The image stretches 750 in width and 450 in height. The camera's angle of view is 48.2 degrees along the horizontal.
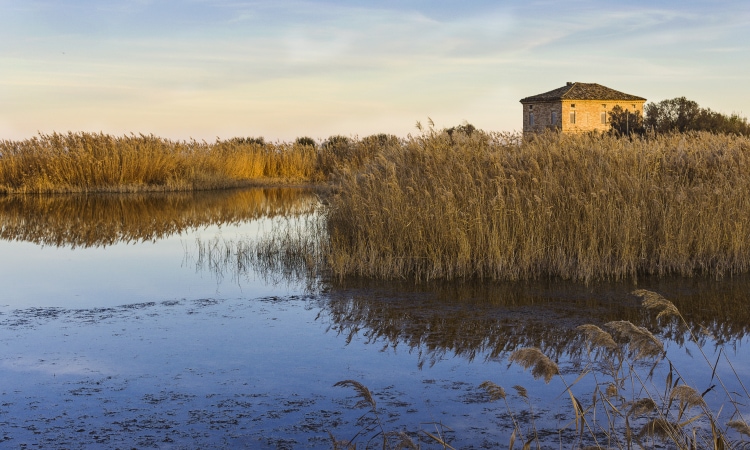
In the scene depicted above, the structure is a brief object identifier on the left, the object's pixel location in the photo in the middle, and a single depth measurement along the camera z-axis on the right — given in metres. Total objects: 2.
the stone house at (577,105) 63.84
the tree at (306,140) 45.05
